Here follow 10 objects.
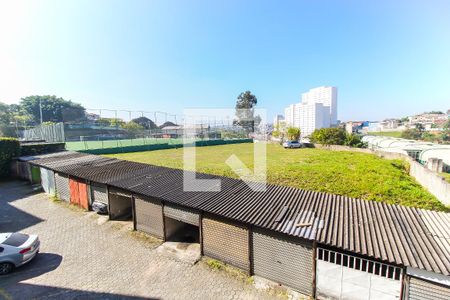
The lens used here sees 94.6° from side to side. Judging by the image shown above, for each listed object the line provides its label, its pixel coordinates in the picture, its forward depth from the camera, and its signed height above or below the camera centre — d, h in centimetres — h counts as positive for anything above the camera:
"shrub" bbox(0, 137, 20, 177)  1875 -154
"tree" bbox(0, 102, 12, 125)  5551 +579
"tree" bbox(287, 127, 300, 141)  3994 -90
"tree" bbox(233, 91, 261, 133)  6151 +493
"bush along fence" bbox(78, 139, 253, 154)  2965 -260
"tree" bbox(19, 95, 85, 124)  6756 +875
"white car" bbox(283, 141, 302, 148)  3409 -258
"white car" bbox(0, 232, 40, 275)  703 -399
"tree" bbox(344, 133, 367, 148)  3528 -240
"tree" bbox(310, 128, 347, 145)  3522 -147
